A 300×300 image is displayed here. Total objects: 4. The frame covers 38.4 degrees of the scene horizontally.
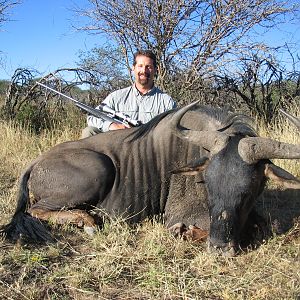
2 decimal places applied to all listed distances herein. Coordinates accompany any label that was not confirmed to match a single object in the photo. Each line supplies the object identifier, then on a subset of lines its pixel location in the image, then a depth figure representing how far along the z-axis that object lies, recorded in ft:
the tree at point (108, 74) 32.63
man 18.88
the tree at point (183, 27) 29.35
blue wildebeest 12.05
